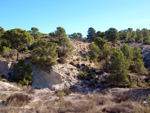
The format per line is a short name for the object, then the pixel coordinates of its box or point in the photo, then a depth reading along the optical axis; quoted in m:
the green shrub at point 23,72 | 18.86
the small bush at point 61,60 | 24.50
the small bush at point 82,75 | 23.00
